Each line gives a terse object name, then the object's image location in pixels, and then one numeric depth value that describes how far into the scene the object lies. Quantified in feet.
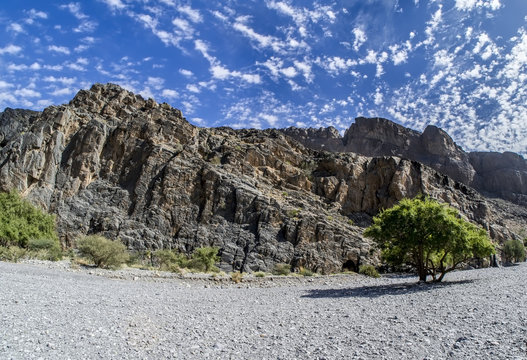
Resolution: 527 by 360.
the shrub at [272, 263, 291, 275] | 146.41
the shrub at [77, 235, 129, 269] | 101.65
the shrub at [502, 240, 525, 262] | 210.94
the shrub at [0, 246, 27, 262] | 85.40
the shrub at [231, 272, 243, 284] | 104.99
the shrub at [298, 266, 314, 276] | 145.43
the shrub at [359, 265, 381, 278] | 145.38
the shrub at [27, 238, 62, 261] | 104.63
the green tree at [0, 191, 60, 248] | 104.83
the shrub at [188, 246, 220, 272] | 134.31
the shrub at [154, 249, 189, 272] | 130.41
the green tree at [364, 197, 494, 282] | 65.21
